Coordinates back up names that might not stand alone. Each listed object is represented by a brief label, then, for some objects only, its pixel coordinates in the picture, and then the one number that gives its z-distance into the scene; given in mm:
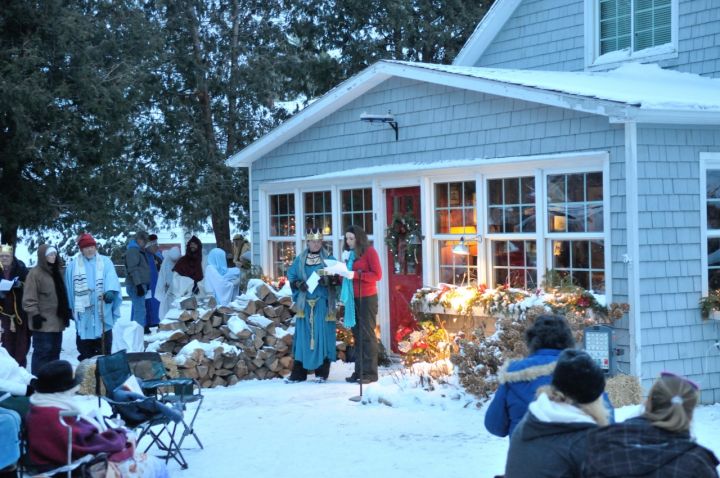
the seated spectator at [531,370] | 4703
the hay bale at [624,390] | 8586
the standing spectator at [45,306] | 10312
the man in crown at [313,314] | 10664
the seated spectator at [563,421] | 3828
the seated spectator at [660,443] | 3430
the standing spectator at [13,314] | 10930
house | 8922
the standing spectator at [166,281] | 15031
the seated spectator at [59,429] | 5676
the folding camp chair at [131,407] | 7000
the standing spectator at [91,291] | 10703
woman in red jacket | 10297
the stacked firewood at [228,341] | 10629
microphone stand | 9938
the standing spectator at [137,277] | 12984
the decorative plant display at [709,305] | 9148
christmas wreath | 11359
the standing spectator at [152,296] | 14109
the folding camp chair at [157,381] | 7445
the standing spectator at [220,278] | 13508
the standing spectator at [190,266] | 14711
